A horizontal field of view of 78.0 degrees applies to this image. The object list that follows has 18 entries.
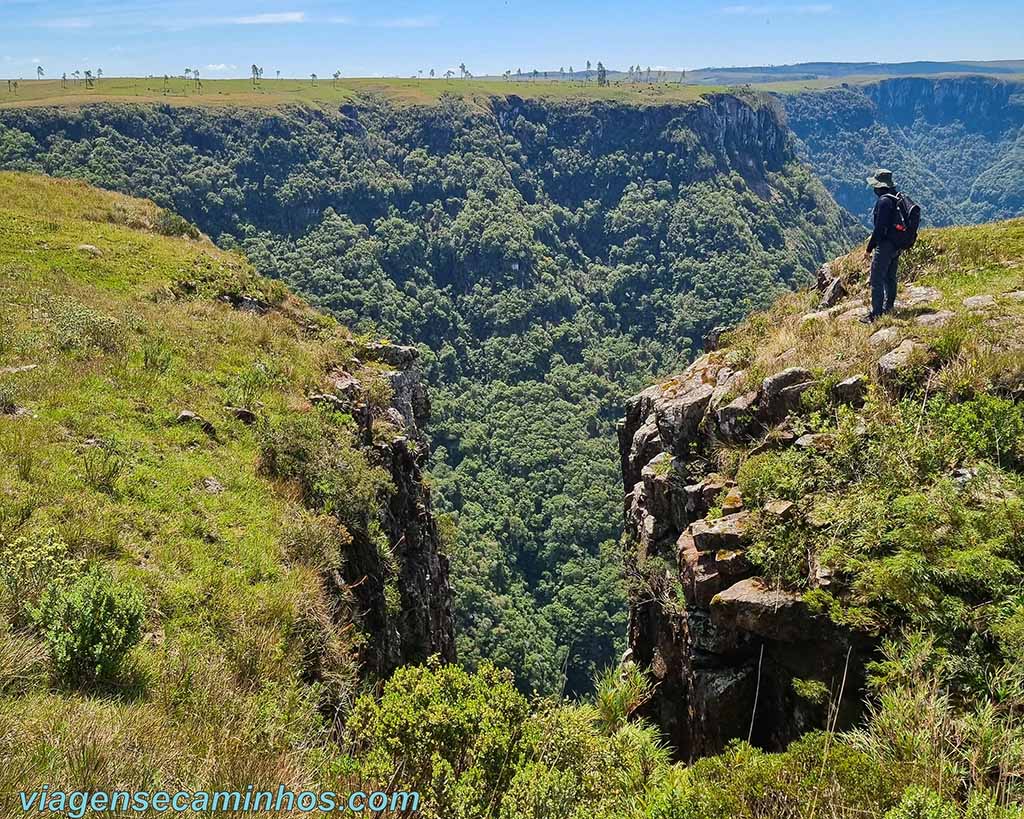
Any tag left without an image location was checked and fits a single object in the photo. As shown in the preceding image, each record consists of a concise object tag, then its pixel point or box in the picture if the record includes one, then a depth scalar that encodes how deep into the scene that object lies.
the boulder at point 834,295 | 12.84
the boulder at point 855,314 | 10.59
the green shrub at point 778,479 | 7.54
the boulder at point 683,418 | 10.66
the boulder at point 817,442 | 7.86
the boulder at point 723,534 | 7.49
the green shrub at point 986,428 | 6.68
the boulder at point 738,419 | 9.30
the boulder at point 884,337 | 8.95
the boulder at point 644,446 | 12.06
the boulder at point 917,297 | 10.08
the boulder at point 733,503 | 8.05
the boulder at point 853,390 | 8.39
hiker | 9.77
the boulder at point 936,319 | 9.09
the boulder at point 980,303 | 9.23
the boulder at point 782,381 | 9.00
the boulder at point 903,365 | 8.16
